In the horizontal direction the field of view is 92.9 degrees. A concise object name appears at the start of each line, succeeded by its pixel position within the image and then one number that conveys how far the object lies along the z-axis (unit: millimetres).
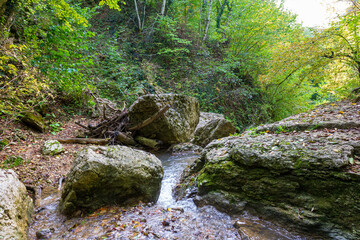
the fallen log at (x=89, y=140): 6127
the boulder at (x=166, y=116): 6734
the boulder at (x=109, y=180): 2859
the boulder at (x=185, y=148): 7205
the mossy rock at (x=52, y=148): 4836
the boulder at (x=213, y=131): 7656
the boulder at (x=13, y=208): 1979
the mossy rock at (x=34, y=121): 5647
